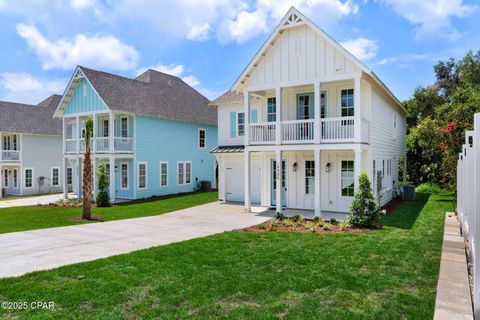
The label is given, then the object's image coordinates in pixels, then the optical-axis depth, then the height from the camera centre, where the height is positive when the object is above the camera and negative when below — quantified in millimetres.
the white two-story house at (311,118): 14273 +1730
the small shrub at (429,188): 25591 -2339
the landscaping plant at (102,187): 19750 -1605
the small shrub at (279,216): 13991 -2334
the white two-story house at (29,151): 28094 +668
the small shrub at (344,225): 11984 -2334
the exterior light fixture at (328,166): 15912 -400
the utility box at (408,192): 20703 -2080
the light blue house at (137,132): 22344 +1833
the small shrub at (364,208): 12172 -1767
